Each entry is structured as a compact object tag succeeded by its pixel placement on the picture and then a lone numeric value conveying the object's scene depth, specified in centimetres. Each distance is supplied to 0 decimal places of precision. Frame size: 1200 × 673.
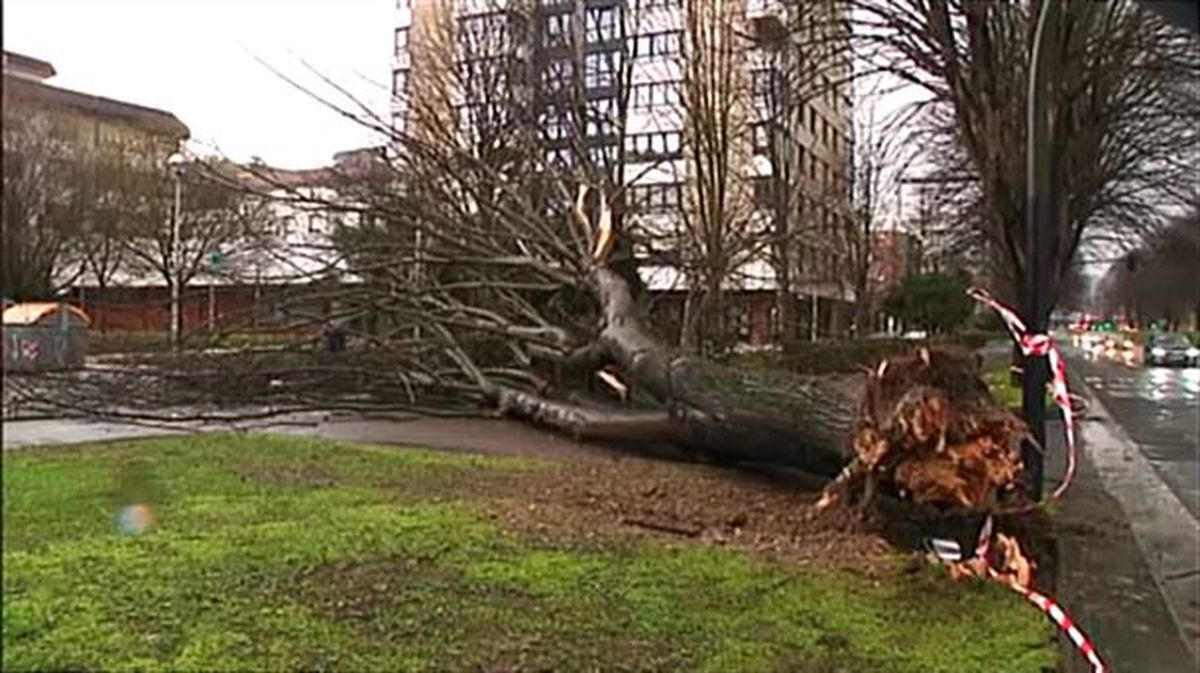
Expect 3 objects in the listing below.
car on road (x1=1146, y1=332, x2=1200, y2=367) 4300
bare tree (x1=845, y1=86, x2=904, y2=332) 2883
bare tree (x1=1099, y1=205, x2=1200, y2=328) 2525
